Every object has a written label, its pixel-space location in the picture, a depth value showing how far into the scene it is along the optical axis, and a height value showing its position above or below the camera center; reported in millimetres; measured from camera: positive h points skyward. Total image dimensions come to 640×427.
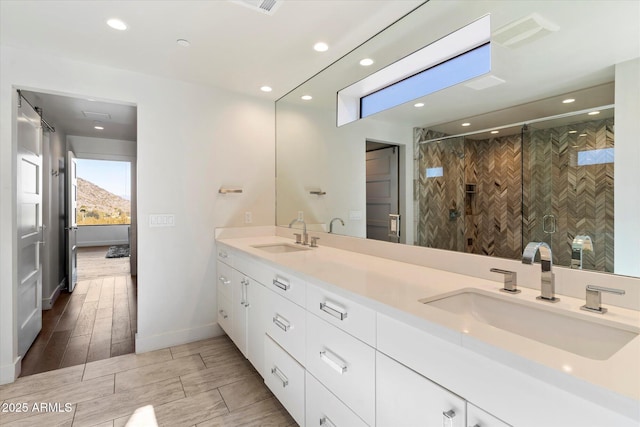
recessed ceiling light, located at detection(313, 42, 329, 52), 2191 +1161
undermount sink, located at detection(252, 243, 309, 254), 2713 -345
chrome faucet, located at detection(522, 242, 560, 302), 1130 -207
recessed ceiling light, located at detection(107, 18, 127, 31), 1888 +1138
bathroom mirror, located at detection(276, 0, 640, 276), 1158 +378
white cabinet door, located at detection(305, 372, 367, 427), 1264 -873
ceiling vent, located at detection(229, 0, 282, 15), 1703 +1136
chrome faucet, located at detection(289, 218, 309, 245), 2693 -233
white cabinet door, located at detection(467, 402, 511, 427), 761 -526
